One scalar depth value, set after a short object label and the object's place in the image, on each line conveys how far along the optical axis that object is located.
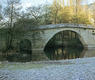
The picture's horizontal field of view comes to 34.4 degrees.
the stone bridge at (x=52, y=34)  23.66
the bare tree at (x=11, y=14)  19.66
